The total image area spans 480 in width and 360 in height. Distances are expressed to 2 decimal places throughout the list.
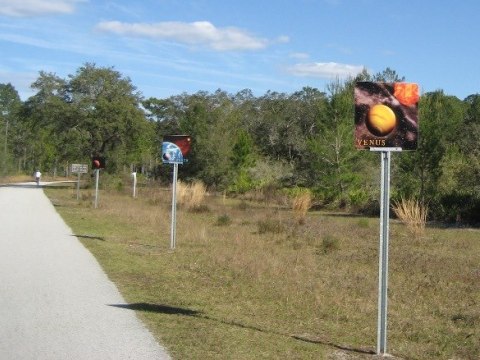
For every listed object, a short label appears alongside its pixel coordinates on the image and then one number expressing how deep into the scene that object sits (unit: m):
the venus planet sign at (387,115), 6.73
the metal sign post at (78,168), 35.44
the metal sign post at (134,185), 43.50
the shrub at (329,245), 17.08
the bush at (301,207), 24.83
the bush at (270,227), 21.57
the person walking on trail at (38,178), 67.00
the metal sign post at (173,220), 16.50
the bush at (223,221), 24.42
